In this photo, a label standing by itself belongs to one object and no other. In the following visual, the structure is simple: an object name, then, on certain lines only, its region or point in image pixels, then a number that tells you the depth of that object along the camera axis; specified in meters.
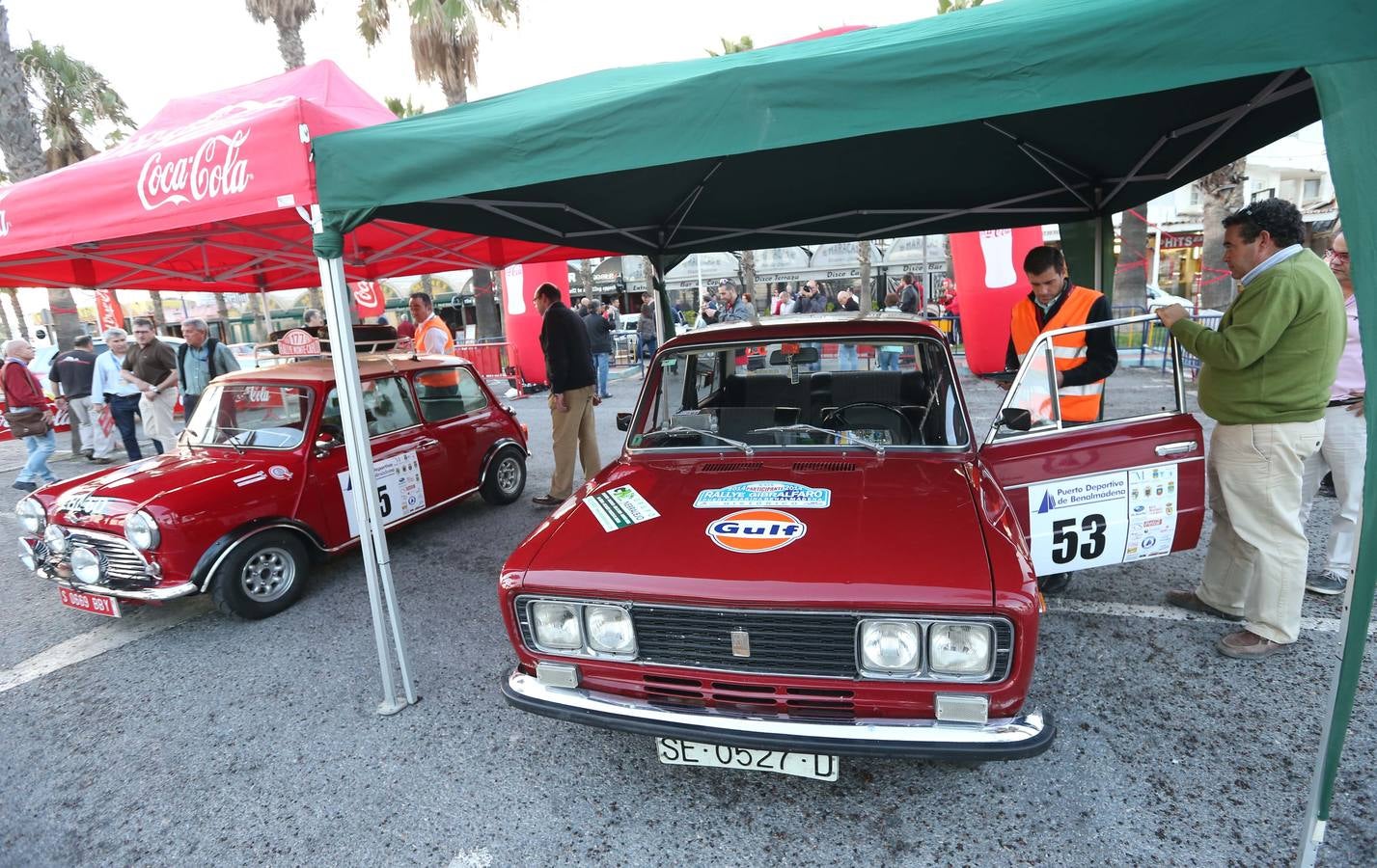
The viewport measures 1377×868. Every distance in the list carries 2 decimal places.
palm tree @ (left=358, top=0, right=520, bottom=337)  13.23
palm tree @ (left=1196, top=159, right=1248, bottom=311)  10.25
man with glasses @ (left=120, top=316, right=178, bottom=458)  7.22
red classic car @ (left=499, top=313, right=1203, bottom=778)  2.01
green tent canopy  1.79
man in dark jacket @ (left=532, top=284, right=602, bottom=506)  5.86
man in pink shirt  3.38
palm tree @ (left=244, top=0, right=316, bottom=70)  12.52
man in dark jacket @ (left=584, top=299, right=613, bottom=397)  12.34
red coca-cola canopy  3.00
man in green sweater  2.75
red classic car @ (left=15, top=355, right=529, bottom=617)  3.85
